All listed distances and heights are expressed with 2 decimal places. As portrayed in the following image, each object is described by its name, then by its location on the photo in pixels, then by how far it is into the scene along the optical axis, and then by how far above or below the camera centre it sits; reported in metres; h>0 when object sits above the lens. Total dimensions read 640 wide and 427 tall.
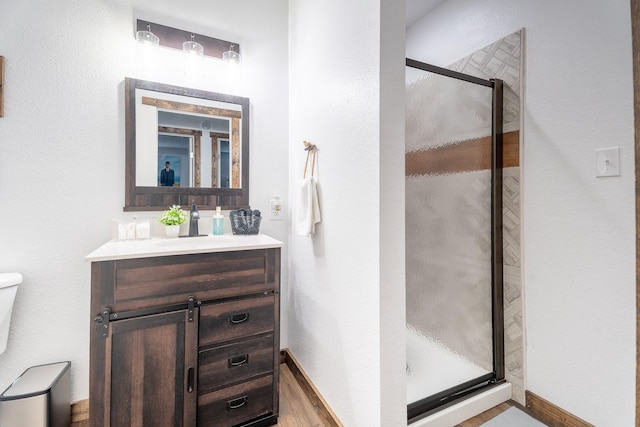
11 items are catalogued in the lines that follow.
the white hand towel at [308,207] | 1.53 +0.05
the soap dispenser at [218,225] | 1.72 -0.05
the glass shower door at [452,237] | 1.41 -0.11
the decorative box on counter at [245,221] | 1.71 -0.03
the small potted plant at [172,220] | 1.58 -0.02
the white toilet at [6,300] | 1.23 -0.37
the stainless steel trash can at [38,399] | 1.14 -0.77
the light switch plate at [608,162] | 1.18 +0.23
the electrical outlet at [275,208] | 1.92 +0.06
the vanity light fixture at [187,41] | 1.61 +1.05
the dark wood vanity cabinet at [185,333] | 1.11 -0.50
